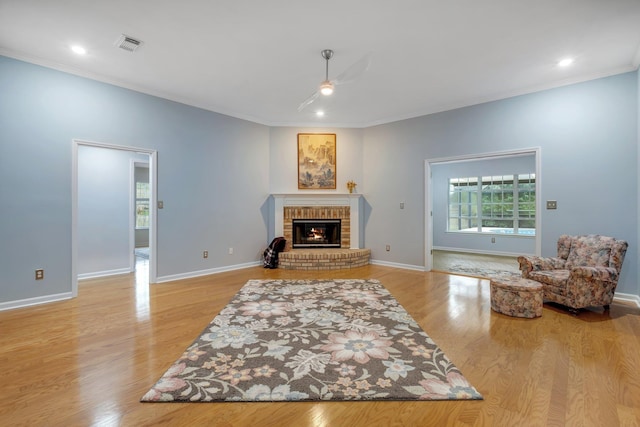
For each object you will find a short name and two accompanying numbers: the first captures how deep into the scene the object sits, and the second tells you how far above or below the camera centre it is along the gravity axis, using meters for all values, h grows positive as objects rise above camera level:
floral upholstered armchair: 3.35 -0.69
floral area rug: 1.93 -1.16
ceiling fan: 3.41 +1.81
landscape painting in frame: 6.45 +1.13
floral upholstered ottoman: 3.30 -0.96
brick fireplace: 6.39 +0.00
